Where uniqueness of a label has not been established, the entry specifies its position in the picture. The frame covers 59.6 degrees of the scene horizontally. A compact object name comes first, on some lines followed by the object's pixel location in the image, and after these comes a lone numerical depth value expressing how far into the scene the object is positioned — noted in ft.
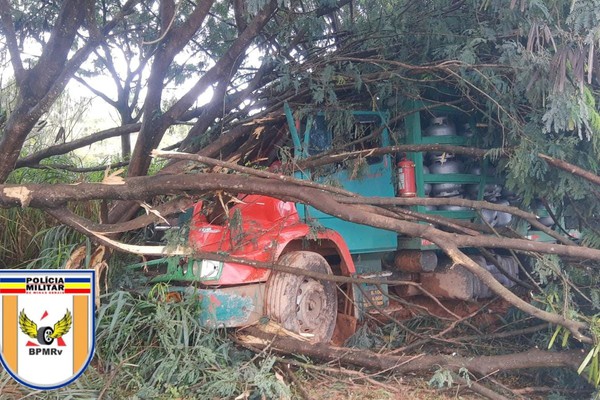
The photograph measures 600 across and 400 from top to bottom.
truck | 13.56
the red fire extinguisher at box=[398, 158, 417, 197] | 17.65
